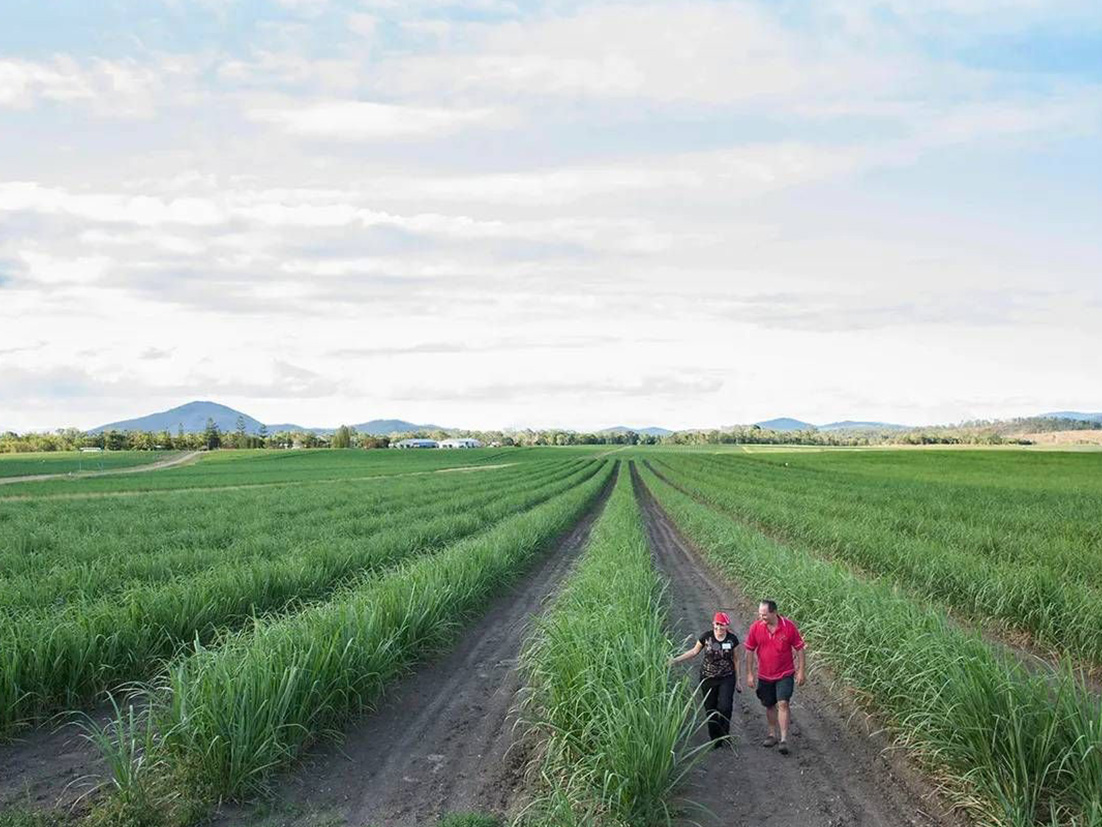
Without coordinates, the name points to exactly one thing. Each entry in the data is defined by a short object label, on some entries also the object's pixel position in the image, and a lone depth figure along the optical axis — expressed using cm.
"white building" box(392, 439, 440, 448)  19062
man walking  730
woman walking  725
